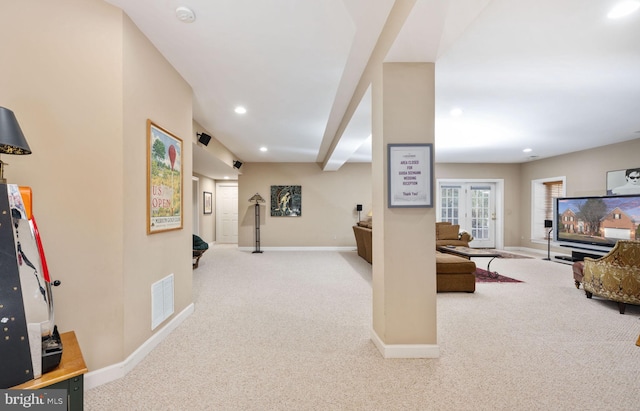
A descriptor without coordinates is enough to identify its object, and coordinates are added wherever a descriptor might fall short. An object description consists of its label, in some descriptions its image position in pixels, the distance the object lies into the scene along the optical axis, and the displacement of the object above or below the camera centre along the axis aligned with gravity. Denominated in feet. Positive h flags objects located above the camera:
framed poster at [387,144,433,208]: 7.63 +0.82
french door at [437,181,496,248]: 29.35 -0.19
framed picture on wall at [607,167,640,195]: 18.91 +1.66
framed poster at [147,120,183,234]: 8.04 +0.79
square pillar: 7.61 -0.91
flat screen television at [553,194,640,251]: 17.35 -0.95
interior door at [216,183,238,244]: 33.47 -0.91
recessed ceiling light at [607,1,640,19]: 6.70 +4.64
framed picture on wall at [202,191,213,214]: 29.99 +0.43
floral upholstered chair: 10.85 -2.68
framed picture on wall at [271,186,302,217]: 28.35 +0.50
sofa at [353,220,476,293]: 13.73 -3.26
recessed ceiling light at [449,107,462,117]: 13.71 +4.54
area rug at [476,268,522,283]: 15.92 -4.08
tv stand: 18.84 -3.42
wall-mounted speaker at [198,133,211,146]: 15.68 +3.71
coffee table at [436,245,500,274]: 15.38 -2.62
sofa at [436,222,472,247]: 23.32 -2.34
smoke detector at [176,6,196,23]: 6.79 +4.58
